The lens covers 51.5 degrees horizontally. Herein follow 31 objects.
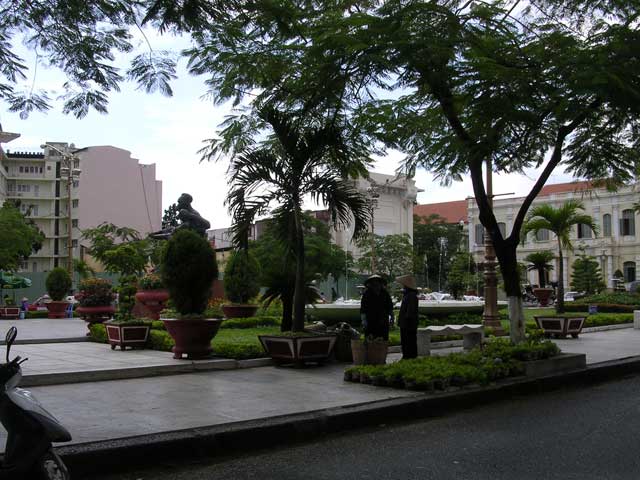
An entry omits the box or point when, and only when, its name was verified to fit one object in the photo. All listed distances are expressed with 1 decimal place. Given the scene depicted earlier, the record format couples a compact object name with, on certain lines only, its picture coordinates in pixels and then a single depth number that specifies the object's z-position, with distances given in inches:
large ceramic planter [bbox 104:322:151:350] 510.0
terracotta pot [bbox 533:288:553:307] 1380.5
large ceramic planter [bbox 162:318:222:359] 433.1
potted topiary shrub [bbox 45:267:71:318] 1139.9
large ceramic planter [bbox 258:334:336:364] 423.2
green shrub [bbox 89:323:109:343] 589.3
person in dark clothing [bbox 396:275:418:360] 430.3
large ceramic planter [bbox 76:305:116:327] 653.3
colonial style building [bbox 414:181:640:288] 2527.1
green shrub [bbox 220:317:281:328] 764.6
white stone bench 488.4
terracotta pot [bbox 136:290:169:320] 789.9
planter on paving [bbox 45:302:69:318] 1136.8
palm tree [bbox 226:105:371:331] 421.7
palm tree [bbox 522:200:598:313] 924.0
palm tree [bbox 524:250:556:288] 1255.5
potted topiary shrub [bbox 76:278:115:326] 655.1
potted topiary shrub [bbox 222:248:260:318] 854.5
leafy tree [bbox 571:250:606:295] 1833.2
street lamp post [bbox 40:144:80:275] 1419.8
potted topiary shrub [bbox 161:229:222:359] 461.7
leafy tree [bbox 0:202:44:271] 1536.7
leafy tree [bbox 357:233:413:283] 2082.9
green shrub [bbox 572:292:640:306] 1141.0
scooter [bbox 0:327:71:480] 170.7
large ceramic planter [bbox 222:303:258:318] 855.7
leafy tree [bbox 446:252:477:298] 1627.7
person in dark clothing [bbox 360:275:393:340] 437.4
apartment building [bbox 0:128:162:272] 2819.9
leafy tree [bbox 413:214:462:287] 2920.8
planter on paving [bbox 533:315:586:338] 677.9
